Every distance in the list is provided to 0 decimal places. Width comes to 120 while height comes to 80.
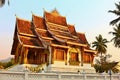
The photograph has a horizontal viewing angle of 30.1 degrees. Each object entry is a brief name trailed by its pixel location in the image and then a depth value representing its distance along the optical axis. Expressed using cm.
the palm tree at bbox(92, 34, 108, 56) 4922
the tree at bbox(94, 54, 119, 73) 4159
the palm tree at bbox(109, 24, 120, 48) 3101
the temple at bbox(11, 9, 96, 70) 2712
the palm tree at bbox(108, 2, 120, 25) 2999
